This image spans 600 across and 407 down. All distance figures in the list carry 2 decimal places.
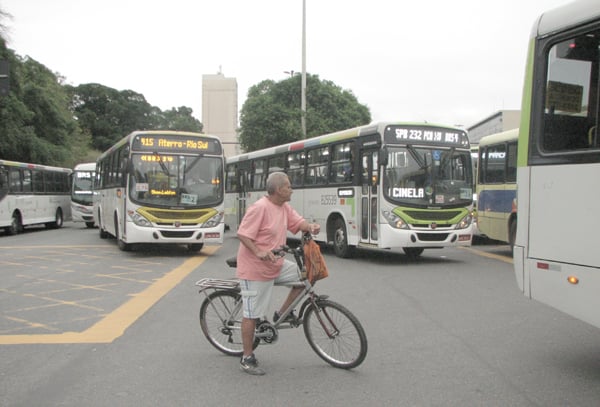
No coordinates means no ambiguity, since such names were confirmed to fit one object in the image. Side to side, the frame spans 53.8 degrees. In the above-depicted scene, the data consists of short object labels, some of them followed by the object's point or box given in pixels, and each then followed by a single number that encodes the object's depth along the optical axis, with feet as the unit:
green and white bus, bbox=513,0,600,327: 14.44
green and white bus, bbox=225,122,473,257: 40.01
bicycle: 16.11
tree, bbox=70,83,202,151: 221.66
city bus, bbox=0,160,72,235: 73.31
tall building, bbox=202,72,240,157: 276.62
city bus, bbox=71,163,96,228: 90.89
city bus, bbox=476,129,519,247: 44.55
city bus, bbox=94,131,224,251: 44.78
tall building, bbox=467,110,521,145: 240.32
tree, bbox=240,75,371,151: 109.29
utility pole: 99.91
